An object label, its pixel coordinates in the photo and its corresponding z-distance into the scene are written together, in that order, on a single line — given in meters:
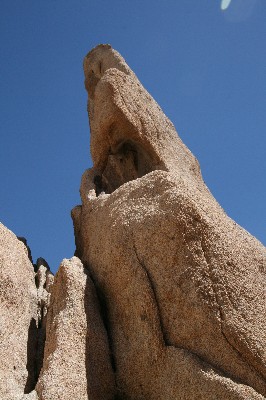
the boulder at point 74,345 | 7.80
